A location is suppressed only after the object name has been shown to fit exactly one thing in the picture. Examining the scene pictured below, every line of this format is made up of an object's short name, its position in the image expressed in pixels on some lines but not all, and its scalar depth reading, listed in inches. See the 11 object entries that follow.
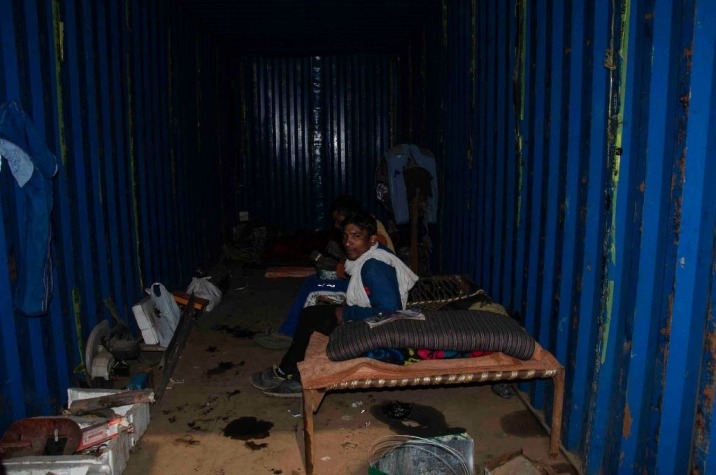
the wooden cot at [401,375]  133.5
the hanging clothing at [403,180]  291.4
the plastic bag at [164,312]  219.9
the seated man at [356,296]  151.9
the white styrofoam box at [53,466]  119.7
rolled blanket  136.3
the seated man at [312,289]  215.6
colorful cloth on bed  138.9
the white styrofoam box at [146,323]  213.3
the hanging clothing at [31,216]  133.5
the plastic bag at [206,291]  268.1
